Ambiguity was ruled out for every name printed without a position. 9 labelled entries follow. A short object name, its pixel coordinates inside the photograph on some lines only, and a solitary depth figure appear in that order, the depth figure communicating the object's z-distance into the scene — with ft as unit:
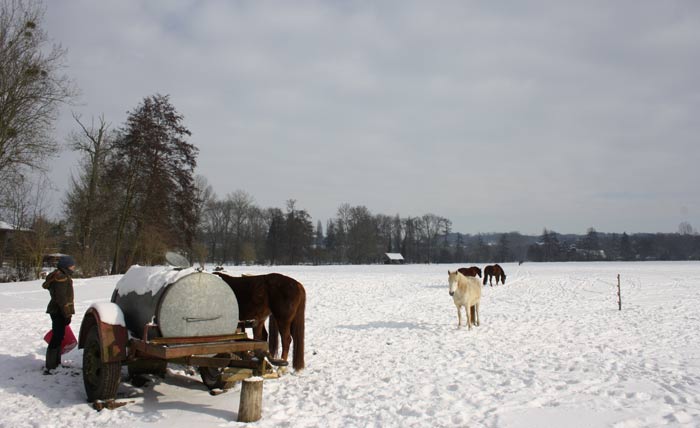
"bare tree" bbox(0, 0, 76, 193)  60.59
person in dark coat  22.09
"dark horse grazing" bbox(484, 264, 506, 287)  95.35
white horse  39.34
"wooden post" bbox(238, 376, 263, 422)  16.52
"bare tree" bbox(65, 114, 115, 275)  95.25
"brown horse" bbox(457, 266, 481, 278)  83.69
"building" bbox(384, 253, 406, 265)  314.76
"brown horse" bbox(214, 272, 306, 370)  23.79
